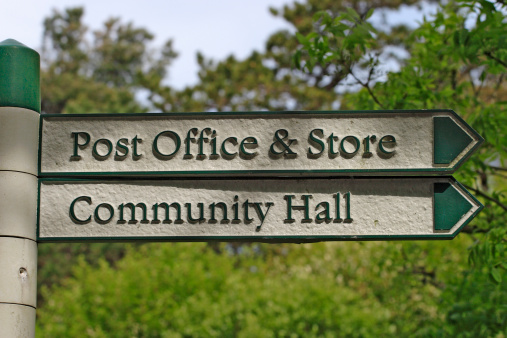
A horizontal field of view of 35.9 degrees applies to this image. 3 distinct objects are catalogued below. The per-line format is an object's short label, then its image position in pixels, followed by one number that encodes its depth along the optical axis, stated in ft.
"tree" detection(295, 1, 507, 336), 19.61
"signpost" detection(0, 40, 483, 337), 11.54
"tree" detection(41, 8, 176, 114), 158.30
